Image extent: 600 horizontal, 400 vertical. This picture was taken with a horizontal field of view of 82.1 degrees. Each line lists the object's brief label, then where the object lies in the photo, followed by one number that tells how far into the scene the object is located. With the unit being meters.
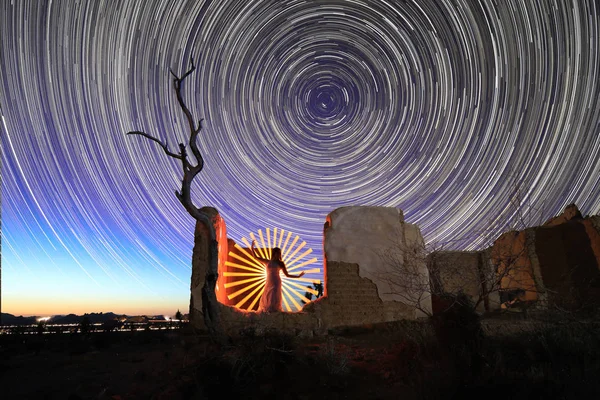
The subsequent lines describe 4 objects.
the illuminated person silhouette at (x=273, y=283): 10.71
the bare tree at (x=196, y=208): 8.27
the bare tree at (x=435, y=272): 8.39
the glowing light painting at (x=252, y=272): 11.52
